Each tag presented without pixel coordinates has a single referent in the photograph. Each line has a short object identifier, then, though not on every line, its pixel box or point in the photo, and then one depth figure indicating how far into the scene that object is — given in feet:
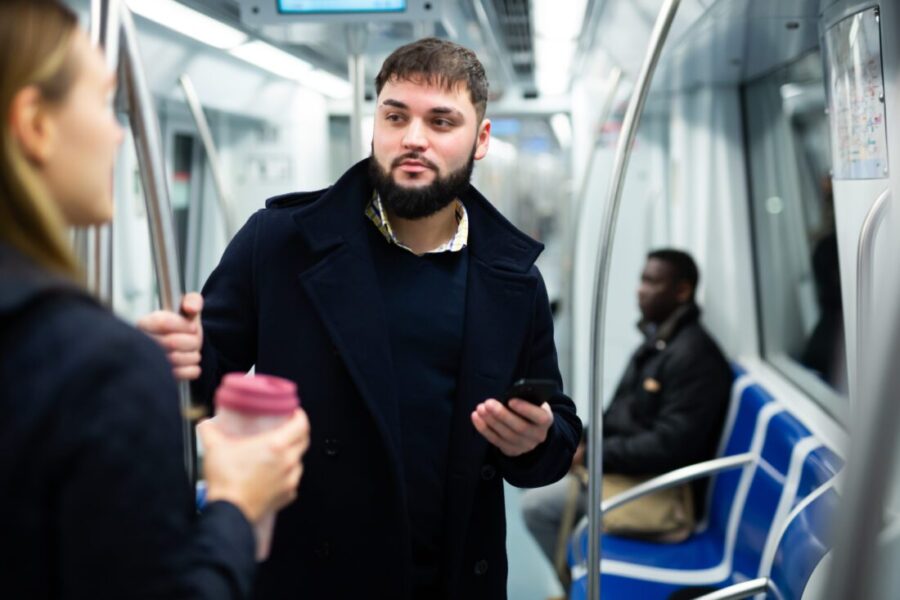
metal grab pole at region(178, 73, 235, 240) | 12.30
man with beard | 5.57
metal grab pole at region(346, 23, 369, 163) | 10.34
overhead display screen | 9.63
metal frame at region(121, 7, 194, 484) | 4.48
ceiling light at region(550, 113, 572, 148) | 21.17
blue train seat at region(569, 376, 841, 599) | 10.18
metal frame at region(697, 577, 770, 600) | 8.38
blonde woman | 2.61
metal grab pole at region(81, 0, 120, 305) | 4.24
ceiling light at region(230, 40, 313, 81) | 14.39
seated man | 12.33
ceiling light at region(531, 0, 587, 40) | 13.85
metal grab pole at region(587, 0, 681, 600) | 7.03
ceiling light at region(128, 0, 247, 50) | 11.07
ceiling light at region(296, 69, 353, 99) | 17.54
